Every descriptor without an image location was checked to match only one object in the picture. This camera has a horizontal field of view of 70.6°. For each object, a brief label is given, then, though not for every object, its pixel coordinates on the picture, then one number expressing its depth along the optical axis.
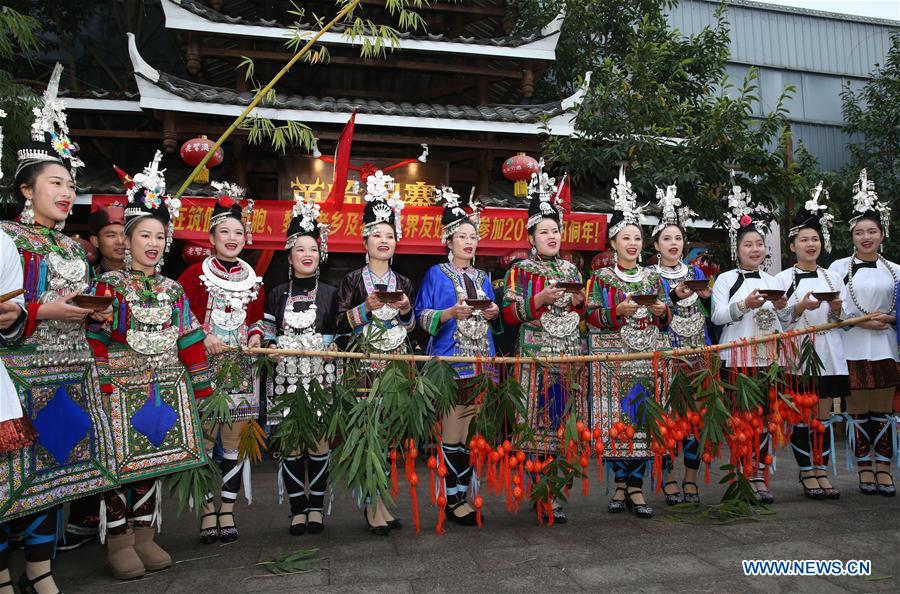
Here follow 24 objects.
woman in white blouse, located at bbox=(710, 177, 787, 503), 4.88
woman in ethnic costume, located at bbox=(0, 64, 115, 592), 3.12
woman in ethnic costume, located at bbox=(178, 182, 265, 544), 4.28
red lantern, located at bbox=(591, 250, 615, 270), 9.12
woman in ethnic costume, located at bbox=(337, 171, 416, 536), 4.33
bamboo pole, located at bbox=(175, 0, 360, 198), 5.50
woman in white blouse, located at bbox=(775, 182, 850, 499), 5.10
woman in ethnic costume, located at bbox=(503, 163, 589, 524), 4.47
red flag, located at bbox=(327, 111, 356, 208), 8.71
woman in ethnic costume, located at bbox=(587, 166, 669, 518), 4.56
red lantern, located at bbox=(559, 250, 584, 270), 8.96
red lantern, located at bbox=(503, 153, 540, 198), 9.59
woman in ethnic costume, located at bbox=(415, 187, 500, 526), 4.48
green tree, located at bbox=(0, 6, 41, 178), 6.35
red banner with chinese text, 8.82
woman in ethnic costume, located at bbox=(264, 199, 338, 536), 4.34
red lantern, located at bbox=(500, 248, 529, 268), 9.45
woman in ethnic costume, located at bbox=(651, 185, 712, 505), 4.93
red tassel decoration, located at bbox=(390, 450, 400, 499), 3.93
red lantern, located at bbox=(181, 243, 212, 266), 8.75
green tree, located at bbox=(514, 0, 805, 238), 6.36
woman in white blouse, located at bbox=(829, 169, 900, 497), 5.12
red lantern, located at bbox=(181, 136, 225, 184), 8.77
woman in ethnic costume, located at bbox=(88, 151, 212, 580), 3.71
